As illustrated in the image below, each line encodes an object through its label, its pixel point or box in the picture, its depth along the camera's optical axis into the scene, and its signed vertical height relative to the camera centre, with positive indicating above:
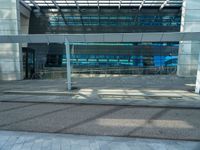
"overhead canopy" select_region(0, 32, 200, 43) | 9.95 +1.13
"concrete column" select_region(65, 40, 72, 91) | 10.94 -0.34
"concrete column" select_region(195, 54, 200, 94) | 10.45 -1.23
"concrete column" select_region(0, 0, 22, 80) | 18.80 +0.99
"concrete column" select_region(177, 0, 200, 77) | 20.81 +1.64
